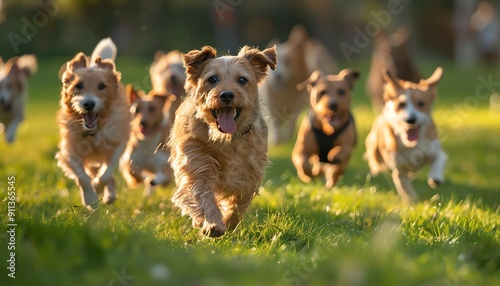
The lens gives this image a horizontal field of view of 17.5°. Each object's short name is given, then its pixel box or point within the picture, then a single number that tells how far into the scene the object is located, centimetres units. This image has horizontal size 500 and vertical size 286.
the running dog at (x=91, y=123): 1396
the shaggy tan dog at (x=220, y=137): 1162
